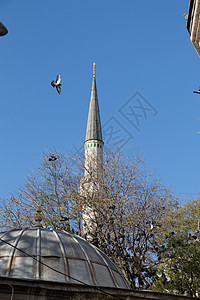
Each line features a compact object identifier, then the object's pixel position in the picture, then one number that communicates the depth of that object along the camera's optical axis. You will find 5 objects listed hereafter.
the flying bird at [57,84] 19.08
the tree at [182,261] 20.03
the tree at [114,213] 20.98
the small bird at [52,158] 25.84
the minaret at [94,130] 45.41
